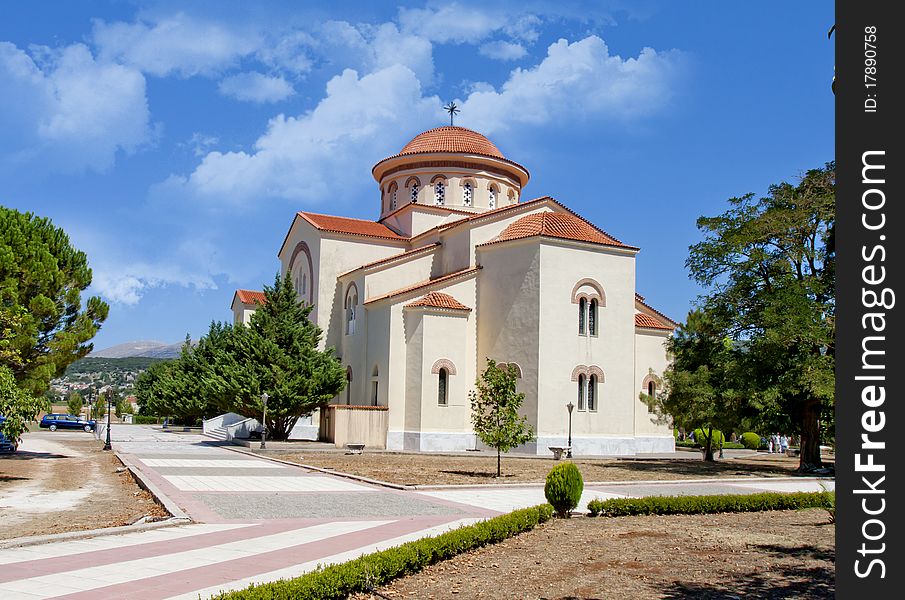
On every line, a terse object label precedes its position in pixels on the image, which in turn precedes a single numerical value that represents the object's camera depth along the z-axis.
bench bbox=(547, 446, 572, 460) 27.30
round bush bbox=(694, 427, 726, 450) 36.47
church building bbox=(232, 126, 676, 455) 30.42
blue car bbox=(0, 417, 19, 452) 26.41
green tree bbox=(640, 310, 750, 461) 24.09
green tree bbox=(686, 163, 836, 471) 21.58
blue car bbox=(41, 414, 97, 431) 51.28
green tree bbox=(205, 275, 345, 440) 30.64
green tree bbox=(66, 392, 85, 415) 72.99
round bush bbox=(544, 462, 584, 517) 12.84
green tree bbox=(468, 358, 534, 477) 21.28
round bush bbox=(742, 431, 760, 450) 44.59
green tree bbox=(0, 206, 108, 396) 21.61
